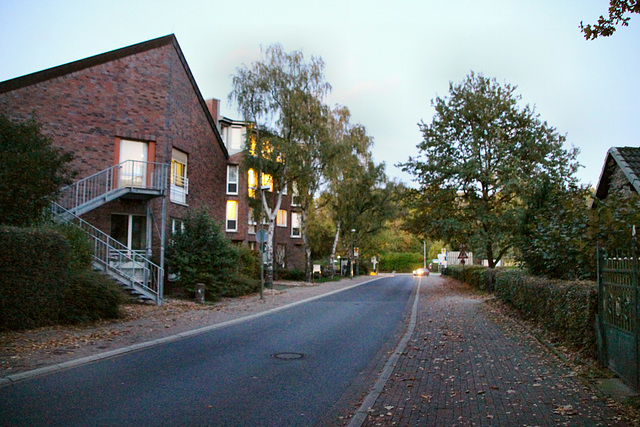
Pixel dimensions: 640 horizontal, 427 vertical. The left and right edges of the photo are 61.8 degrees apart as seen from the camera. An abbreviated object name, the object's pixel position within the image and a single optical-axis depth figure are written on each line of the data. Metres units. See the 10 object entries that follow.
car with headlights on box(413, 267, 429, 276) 61.88
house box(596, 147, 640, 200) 16.56
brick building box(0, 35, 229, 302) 18.73
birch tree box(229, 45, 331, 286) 29.34
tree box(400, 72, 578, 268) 24.95
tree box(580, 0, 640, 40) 5.02
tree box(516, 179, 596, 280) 9.95
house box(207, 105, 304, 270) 40.53
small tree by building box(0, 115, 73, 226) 12.31
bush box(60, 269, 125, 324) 12.38
